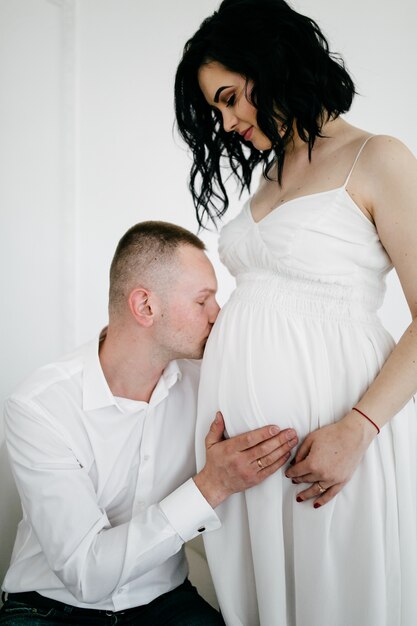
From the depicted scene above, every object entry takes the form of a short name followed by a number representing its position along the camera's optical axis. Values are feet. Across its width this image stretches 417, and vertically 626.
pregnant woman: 3.61
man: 4.06
